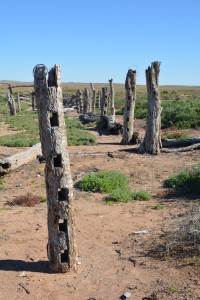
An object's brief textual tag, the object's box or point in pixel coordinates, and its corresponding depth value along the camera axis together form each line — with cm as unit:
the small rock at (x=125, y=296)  581
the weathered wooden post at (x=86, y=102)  3322
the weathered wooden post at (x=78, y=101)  3619
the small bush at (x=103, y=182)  1117
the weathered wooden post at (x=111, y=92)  2770
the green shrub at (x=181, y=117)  2091
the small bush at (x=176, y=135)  1845
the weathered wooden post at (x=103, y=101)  2415
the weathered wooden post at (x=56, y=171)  610
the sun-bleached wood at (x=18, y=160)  1312
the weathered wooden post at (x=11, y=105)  3378
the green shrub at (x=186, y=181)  1062
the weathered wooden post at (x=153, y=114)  1529
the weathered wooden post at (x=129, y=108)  1792
